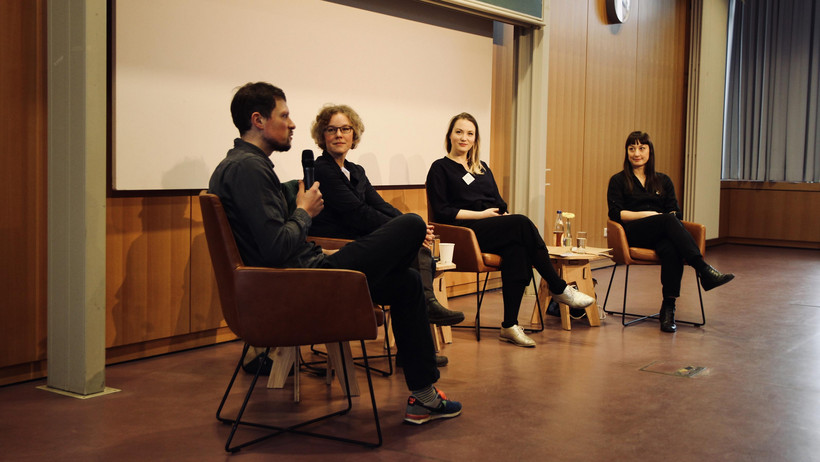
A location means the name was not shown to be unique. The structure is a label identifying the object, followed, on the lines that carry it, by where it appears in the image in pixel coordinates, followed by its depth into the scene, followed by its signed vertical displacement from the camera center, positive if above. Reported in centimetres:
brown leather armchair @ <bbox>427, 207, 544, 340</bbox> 455 -37
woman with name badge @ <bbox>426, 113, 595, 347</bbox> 453 -15
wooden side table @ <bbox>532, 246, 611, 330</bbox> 490 -50
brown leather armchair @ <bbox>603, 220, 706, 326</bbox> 513 -37
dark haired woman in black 499 -14
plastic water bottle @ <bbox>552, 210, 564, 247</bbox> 529 -26
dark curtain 1011 +138
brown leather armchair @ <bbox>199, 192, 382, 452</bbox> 262 -38
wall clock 762 +179
